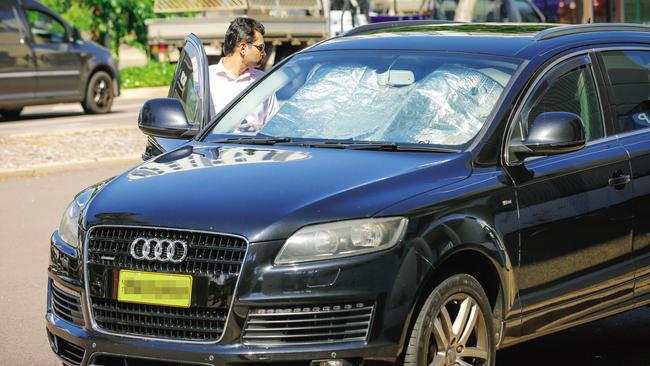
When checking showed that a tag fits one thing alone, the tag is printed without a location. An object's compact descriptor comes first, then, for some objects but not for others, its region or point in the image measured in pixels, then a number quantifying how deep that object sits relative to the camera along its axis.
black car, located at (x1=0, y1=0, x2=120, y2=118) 47.44
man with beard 18.81
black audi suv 10.35
